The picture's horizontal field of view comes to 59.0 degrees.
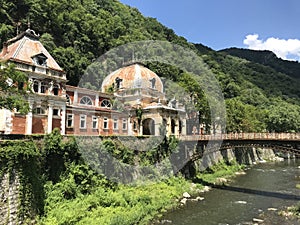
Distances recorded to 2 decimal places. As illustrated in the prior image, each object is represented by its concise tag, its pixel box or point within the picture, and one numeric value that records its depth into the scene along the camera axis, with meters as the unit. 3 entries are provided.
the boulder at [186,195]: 27.97
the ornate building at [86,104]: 27.28
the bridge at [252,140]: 27.08
